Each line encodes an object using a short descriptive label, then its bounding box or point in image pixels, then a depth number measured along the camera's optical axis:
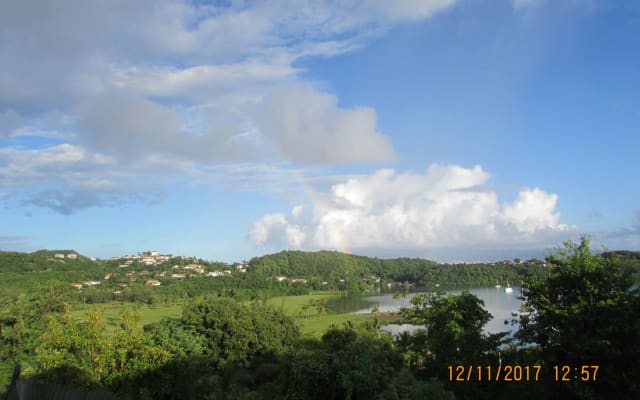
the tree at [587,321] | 12.59
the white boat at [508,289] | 97.74
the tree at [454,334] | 15.62
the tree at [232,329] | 31.79
